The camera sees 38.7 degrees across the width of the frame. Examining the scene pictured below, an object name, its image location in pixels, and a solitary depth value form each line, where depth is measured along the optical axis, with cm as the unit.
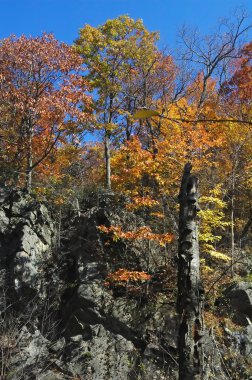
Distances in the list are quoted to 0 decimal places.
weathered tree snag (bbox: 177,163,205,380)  490
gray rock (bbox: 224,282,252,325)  1216
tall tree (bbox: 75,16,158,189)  2019
